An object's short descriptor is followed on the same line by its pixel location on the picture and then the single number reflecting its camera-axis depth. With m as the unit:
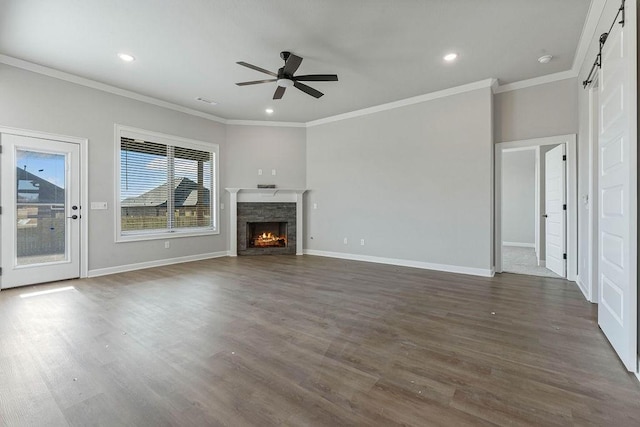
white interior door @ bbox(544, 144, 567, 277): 4.48
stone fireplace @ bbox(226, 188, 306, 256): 6.54
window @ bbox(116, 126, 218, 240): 5.05
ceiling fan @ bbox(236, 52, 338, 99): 3.38
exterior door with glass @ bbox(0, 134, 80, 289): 3.86
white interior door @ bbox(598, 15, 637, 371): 1.86
